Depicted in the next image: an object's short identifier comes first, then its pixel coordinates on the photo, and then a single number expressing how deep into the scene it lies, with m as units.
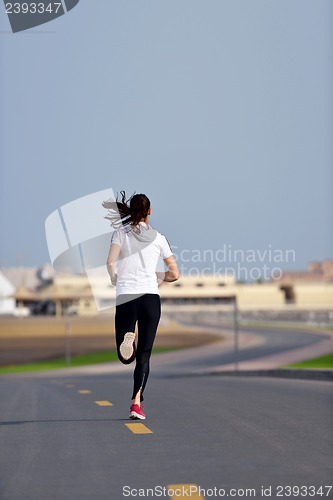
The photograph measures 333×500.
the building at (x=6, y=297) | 149.38
